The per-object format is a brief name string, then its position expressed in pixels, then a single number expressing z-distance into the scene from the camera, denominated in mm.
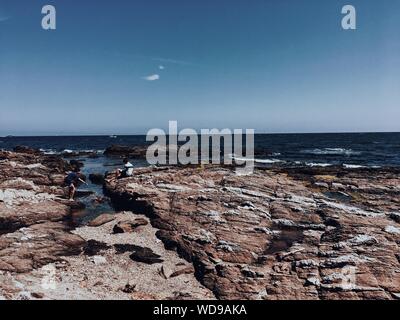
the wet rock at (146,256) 11953
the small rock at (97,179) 28609
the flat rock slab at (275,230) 10188
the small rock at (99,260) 11669
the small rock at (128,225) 14766
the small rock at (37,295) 8785
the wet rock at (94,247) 12494
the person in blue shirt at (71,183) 20500
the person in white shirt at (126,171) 24766
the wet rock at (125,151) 61750
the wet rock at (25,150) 57428
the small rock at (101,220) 15777
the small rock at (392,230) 13477
